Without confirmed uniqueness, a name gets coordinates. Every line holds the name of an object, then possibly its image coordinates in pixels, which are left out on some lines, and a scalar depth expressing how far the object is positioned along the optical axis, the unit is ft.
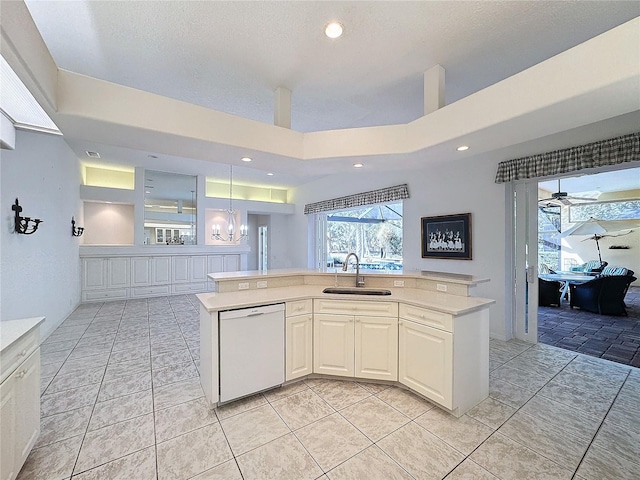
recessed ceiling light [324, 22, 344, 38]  6.90
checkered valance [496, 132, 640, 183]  8.79
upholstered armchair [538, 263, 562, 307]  18.71
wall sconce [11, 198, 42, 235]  9.45
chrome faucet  9.84
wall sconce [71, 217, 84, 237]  16.70
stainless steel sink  9.04
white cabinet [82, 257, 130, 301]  19.17
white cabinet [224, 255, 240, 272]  24.80
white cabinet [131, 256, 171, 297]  20.85
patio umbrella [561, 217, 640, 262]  21.40
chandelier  23.51
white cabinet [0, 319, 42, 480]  4.51
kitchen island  7.13
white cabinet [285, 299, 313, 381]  8.37
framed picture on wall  13.34
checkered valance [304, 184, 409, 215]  16.44
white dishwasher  7.36
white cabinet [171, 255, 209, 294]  22.50
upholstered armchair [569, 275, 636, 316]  16.26
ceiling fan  17.76
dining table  17.58
